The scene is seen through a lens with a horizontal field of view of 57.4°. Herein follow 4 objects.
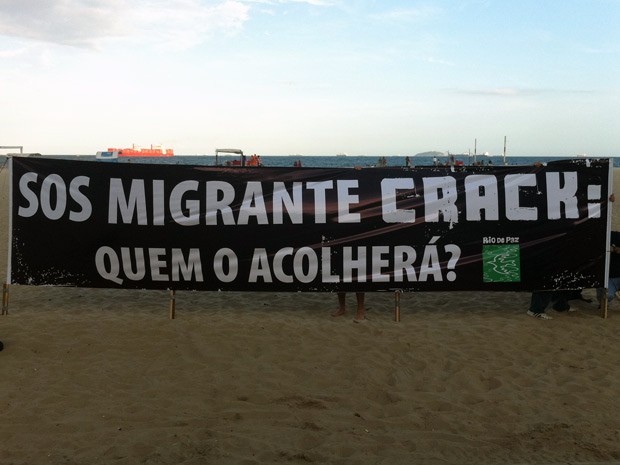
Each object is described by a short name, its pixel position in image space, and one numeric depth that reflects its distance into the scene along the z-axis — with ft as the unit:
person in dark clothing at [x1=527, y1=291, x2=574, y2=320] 26.61
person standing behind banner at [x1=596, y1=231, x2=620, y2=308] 26.71
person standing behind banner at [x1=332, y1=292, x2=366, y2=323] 26.20
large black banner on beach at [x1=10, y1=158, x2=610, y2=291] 25.36
